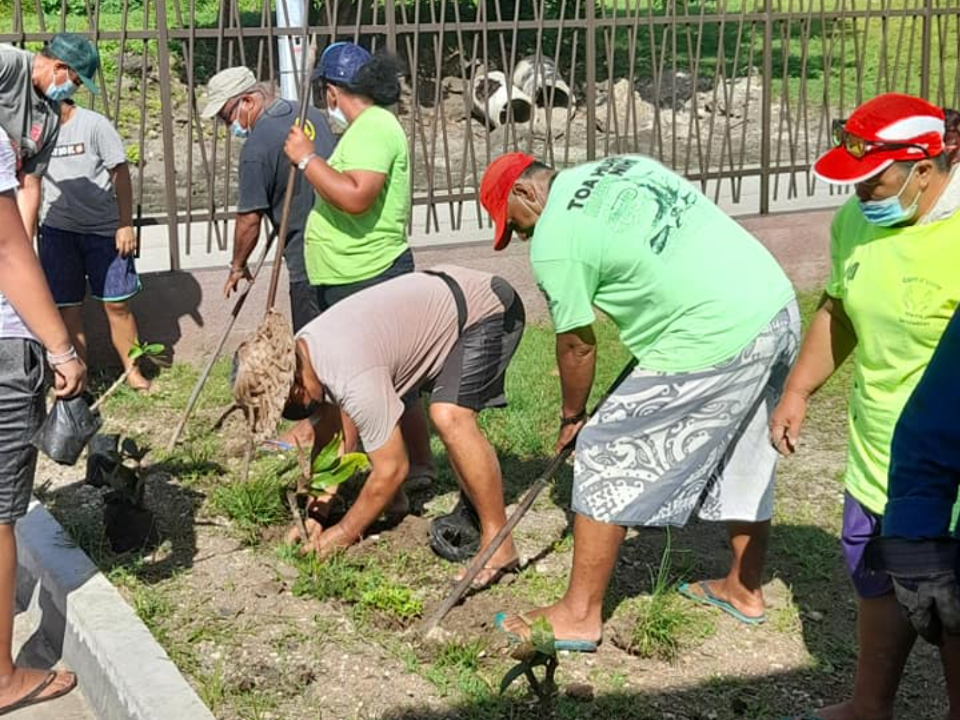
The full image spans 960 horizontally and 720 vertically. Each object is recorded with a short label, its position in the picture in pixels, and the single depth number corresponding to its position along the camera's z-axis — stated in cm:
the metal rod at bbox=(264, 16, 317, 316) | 575
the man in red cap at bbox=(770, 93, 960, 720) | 342
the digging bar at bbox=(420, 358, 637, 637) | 453
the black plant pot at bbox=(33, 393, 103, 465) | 410
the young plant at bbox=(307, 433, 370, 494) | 487
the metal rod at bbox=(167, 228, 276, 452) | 638
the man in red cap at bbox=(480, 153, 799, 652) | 405
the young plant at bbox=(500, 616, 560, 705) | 364
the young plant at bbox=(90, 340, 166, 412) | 600
